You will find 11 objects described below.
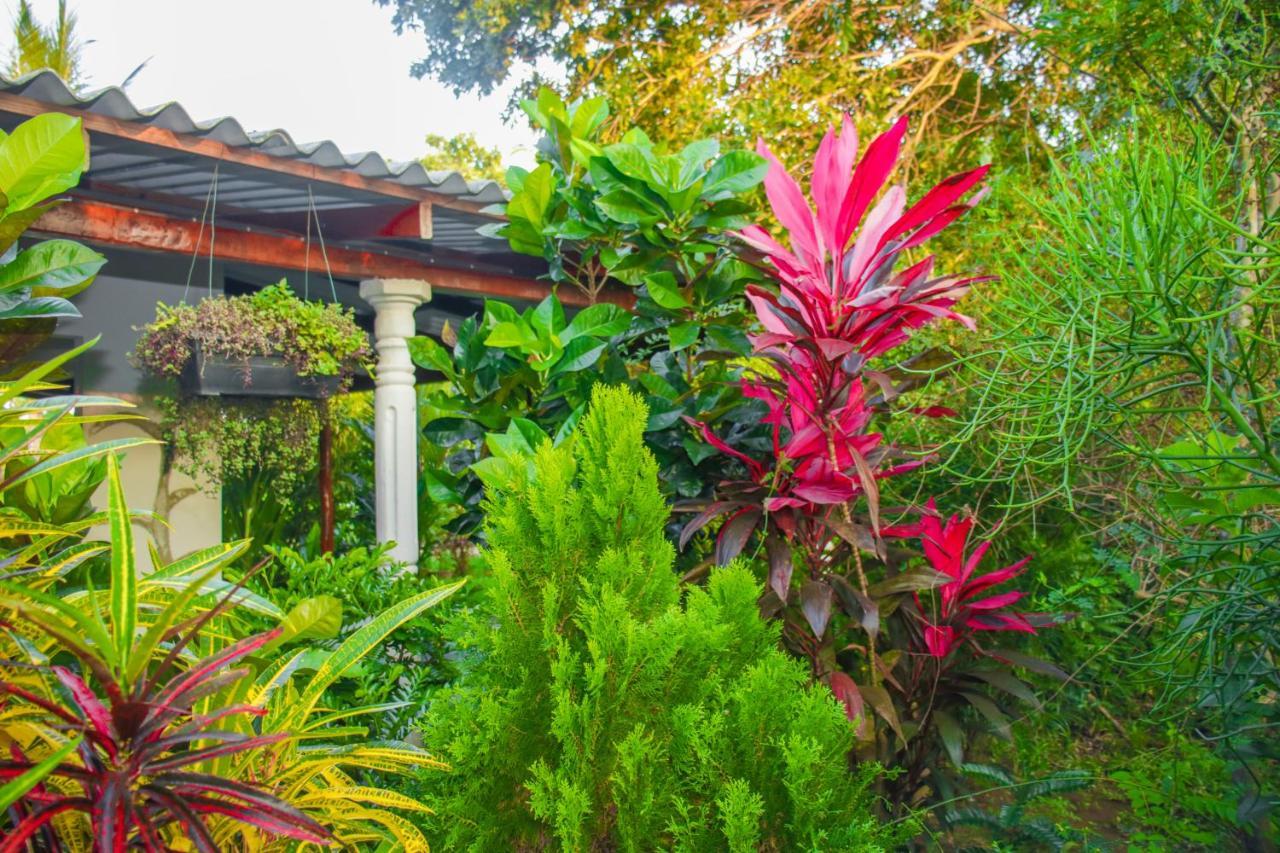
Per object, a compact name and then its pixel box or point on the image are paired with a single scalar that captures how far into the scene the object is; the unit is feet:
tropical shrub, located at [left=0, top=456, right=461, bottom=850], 3.14
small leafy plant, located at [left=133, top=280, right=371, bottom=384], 12.25
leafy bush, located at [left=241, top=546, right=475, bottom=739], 7.60
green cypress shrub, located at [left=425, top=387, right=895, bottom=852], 4.64
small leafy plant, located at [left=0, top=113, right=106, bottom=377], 4.73
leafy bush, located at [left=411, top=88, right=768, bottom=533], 8.64
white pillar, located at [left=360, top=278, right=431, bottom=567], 14.56
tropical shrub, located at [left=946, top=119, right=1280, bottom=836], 5.29
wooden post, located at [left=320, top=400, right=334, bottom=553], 20.17
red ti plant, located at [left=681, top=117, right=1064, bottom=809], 6.94
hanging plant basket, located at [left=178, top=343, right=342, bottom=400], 12.44
